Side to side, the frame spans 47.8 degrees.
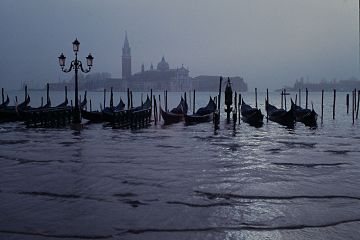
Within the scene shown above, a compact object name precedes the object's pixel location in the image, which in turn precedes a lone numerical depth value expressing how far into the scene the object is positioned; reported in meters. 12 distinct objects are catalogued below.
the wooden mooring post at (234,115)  20.84
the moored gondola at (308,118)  23.03
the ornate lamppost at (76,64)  16.33
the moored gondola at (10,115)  22.45
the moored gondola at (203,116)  23.07
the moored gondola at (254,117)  24.08
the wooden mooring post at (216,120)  19.28
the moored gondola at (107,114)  21.23
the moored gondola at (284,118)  22.25
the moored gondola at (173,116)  23.25
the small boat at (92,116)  22.33
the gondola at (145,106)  21.33
